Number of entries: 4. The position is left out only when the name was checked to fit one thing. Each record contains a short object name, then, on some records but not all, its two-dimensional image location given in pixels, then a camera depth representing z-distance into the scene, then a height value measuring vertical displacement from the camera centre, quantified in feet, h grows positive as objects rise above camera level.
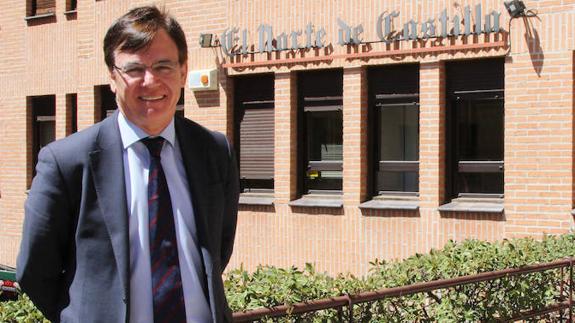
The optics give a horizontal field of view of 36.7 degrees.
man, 8.25 -0.71
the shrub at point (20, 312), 12.18 -2.51
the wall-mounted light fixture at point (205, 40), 41.93 +4.75
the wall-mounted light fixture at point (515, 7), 32.48 +4.88
